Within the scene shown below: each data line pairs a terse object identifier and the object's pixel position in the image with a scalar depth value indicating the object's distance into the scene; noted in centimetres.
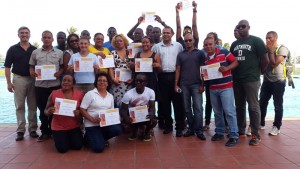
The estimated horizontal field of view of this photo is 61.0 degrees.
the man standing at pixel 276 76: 474
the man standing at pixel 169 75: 485
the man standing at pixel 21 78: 471
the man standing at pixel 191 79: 457
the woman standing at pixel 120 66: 486
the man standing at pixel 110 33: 573
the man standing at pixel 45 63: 460
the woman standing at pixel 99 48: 475
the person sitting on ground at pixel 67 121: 409
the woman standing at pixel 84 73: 446
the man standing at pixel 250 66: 421
